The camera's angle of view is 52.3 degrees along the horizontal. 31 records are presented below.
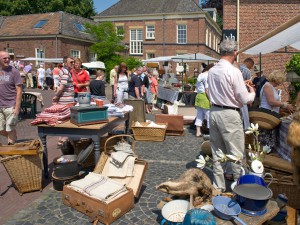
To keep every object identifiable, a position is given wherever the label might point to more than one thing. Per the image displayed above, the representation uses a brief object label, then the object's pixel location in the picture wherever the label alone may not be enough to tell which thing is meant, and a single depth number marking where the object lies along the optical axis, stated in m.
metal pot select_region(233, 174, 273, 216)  3.02
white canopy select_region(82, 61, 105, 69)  26.52
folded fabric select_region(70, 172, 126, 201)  3.79
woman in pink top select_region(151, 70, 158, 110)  14.28
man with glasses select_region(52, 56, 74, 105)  6.10
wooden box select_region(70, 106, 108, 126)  4.51
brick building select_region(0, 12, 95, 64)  32.66
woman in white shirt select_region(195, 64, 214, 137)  7.79
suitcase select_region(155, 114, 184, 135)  8.35
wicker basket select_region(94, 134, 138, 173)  4.42
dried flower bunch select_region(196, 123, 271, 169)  3.55
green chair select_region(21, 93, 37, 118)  10.88
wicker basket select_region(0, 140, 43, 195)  4.33
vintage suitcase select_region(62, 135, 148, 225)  3.67
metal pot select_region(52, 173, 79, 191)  4.56
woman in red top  7.02
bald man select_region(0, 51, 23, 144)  5.47
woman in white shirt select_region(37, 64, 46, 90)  23.36
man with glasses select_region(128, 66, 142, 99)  10.84
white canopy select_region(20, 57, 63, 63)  26.68
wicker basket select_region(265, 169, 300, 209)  3.86
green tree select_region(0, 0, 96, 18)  44.38
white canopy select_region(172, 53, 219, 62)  14.33
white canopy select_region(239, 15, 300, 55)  4.08
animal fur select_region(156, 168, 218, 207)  3.57
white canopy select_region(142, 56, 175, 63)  18.09
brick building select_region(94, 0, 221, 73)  36.28
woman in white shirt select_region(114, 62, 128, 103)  10.06
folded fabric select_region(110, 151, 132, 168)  4.33
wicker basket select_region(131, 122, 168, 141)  7.66
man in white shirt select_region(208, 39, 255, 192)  3.81
